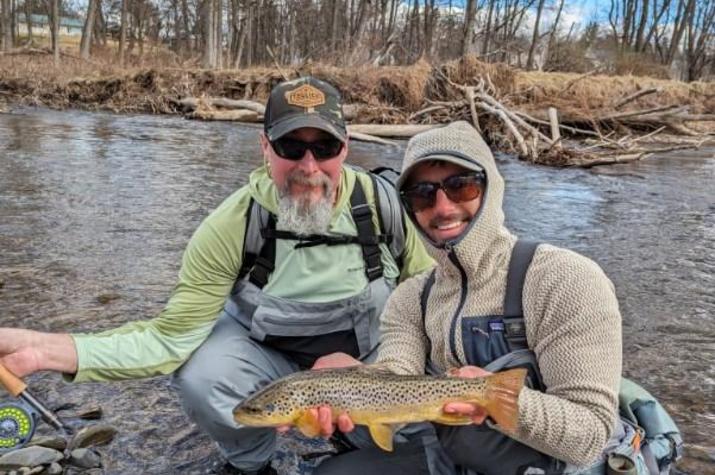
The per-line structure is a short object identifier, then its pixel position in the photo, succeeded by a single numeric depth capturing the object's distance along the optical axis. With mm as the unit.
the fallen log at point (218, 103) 23281
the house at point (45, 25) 63944
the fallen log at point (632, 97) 18234
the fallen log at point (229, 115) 22895
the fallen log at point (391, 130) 18328
